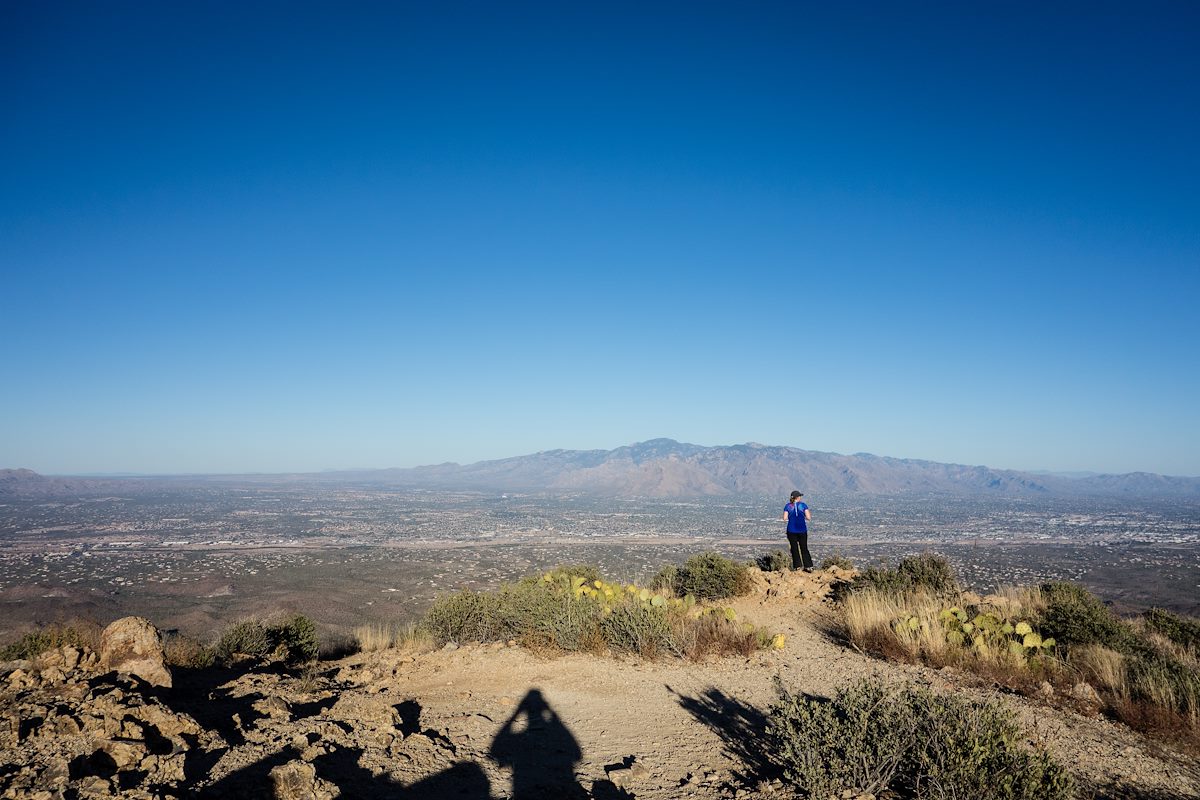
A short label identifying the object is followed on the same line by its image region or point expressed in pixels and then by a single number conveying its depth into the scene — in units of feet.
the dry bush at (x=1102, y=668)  21.65
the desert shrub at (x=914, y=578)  38.47
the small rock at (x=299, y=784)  12.84
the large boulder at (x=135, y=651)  20.35
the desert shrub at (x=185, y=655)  25.61
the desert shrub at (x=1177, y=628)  30.73
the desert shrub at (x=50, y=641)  23.27
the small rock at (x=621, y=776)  15.86
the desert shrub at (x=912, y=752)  13.26
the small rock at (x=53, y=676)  17.67
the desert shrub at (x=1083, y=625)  27.04
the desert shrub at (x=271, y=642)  30.45
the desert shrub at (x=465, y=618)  35.04
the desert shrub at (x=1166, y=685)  19.35
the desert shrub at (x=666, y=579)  48.54
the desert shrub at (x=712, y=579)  46.24
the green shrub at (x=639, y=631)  29.19
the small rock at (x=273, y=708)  18.74
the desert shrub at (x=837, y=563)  53.06
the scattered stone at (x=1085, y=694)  21.12
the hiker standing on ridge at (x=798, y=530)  47.26
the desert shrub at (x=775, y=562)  56.59
